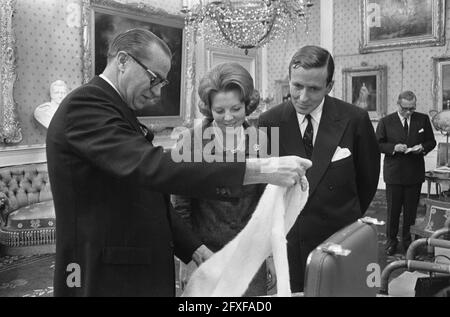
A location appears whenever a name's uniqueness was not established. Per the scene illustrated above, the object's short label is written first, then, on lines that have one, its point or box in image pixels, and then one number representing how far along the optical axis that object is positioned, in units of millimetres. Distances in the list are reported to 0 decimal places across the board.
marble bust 6680
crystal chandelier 6043
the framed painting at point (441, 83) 9336
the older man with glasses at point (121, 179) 1426
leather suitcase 1231
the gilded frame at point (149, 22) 7430
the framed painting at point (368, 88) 10070
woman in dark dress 2059
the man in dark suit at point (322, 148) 2244
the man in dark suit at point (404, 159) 5441
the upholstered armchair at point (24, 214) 5793
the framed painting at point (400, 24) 9398
